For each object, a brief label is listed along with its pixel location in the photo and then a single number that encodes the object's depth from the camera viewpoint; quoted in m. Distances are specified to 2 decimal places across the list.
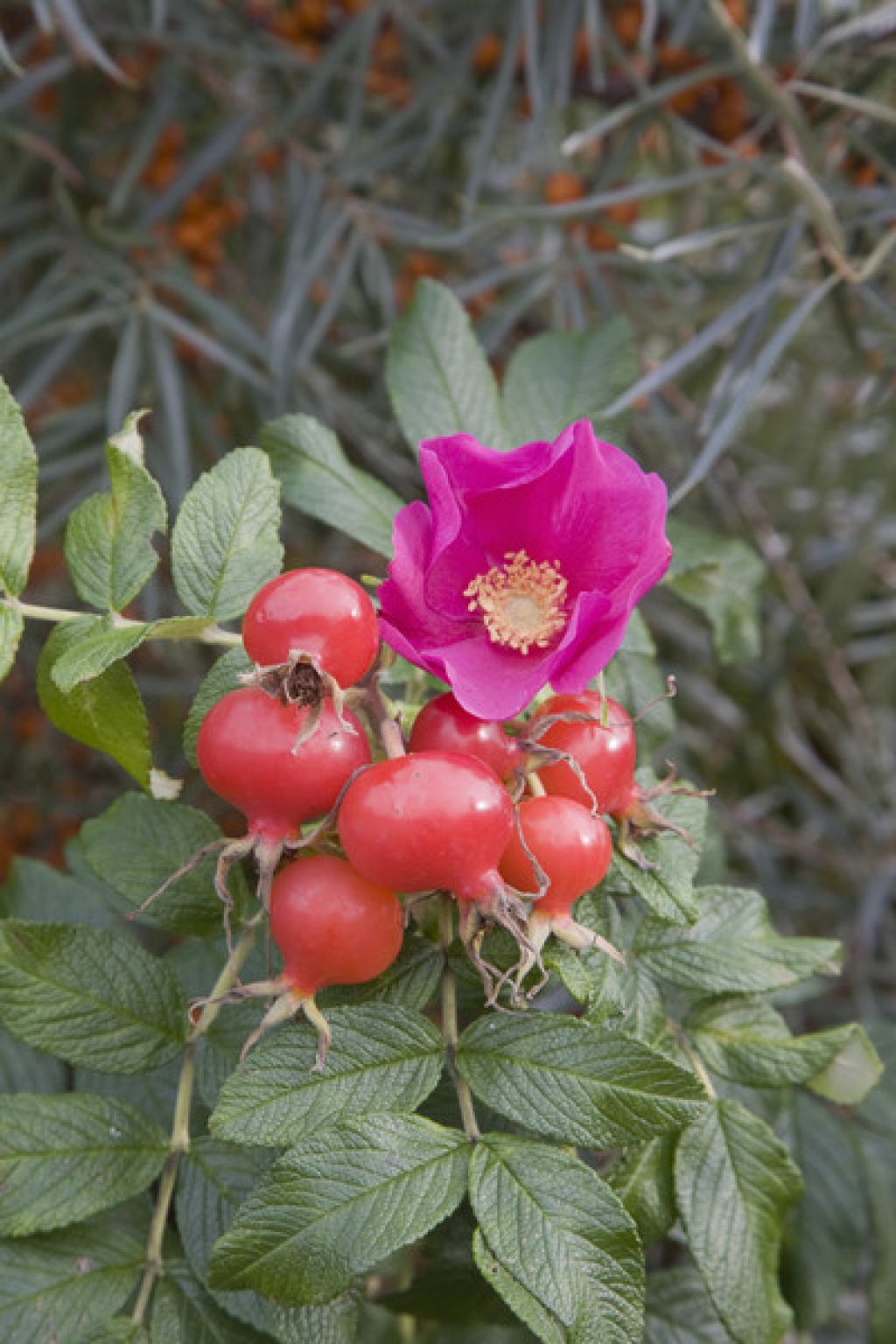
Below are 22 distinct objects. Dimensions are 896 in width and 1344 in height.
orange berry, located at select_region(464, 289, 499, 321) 1.26
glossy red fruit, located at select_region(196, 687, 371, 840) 0.48
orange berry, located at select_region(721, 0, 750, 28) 1.13
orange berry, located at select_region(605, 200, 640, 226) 1.27
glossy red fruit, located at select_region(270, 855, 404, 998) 0.48
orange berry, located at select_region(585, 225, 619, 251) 1.19
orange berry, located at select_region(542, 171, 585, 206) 1.22
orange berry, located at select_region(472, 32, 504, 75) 1.14
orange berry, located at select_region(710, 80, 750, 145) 1.12
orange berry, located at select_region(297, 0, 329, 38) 1.16
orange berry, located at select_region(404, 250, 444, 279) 1.22
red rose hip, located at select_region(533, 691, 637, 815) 0.52
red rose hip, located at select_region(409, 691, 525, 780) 0.51
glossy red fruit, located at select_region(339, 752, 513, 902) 0.46
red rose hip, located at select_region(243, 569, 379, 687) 0.49
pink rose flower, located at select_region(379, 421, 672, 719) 0.52
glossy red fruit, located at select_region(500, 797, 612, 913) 0.49
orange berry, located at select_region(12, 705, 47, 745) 1.56
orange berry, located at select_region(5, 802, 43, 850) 1.47
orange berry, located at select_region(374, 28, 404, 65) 1.25
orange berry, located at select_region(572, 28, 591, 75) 1.13
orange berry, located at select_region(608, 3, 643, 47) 1.12
